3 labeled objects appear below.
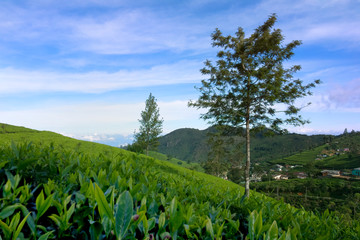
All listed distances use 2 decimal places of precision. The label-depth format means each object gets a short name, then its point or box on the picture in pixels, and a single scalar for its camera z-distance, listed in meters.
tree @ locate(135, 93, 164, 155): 40.00
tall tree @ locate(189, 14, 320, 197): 16.52
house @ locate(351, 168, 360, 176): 109.26
